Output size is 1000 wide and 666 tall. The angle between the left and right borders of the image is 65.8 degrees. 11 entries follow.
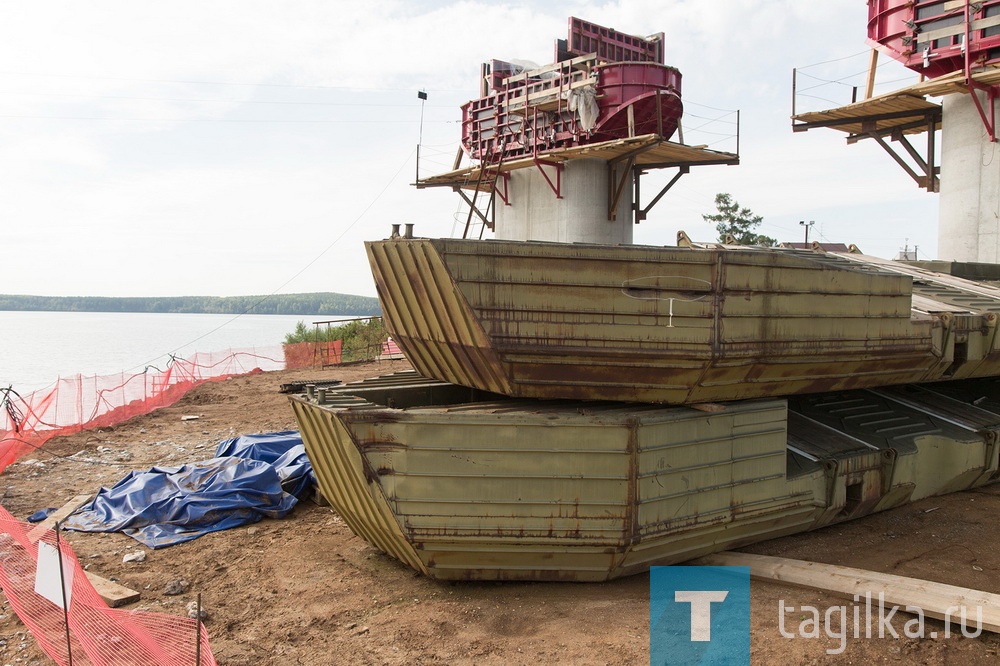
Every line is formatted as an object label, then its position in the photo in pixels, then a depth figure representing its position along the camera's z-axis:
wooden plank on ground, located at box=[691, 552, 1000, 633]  4.96
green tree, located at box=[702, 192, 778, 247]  24.40
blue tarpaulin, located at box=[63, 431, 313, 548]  7.61
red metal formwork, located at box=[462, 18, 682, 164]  18.27
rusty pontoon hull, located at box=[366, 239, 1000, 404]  5.23
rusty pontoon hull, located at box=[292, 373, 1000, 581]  5.20
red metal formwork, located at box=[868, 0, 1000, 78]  12.12
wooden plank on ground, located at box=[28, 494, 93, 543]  7.31
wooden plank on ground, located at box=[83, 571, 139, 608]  5.73
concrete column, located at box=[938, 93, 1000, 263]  12.84
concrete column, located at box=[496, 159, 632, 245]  19.62
